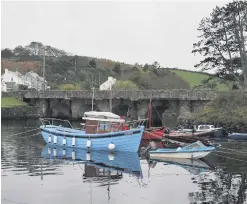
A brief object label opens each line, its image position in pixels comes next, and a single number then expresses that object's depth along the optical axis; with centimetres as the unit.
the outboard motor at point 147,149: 3810
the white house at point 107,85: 11801
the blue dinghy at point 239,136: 4994
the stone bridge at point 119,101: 7106
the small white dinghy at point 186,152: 3522
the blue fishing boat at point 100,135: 3919
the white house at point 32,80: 13210
